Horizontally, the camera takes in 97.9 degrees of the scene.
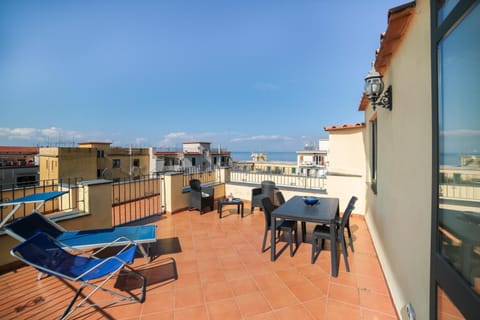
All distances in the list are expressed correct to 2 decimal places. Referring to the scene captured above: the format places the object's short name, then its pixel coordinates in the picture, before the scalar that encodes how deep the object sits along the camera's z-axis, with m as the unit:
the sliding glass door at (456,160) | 0.90
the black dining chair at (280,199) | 4.33
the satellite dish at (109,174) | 21.74
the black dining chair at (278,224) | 3.38
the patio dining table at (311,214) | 2.90
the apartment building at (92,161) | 17.36
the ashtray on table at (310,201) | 3.74
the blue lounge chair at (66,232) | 2.59
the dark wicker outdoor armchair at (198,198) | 5.70
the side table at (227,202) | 5.49
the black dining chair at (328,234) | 3.02
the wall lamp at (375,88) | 2.73
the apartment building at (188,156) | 24.48
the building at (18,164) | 18.02
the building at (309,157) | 29.04
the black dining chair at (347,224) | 3.28
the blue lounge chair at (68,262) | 1.98
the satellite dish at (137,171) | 22.95
